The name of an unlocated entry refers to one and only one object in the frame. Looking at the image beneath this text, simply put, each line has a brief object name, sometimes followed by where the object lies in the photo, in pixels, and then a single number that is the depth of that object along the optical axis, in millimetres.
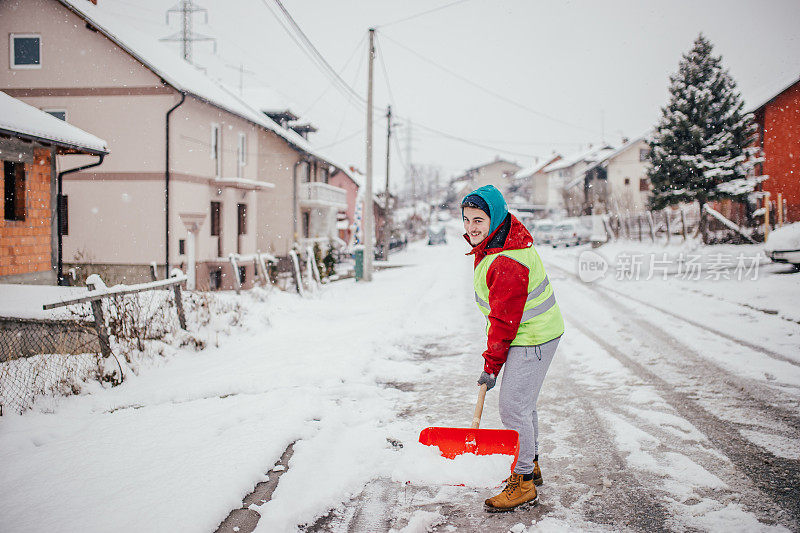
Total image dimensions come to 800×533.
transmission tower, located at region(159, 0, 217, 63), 30266
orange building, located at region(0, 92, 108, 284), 8413
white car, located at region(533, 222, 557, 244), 34312
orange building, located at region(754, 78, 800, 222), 22703
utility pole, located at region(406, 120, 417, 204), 58744
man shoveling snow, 2828
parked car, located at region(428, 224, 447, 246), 45562
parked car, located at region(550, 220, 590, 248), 33031
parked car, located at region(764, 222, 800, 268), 13039
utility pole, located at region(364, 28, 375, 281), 17062
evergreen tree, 23000
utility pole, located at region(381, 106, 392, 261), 28112
